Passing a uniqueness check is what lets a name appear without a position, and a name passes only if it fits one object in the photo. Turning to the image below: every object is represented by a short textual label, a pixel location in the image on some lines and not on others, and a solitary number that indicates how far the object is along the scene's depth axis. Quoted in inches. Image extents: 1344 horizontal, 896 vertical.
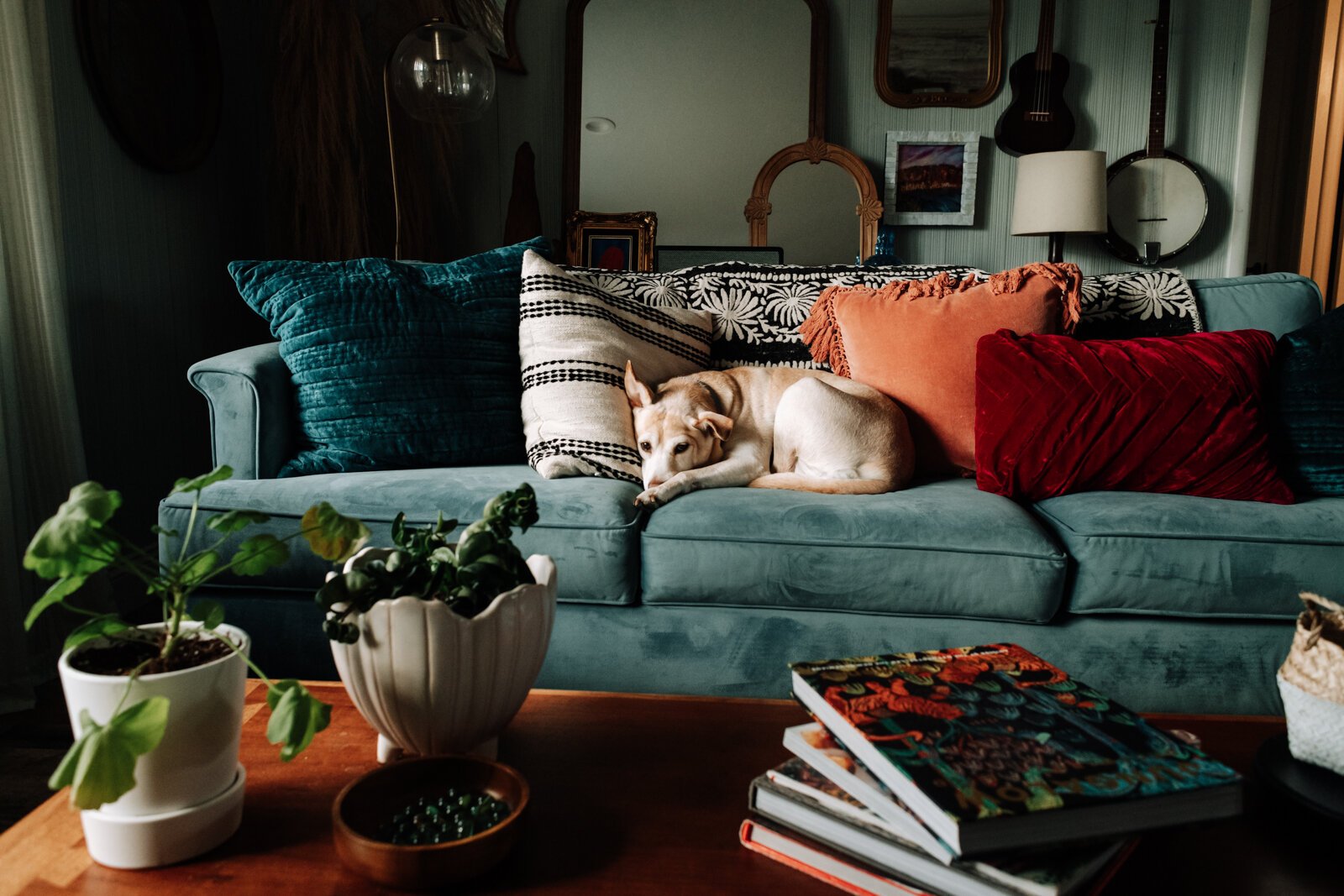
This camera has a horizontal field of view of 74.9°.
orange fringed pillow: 77.4
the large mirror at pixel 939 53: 148.1
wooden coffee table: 25.9
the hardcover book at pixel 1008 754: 23.6
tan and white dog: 71.9
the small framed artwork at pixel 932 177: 150.6
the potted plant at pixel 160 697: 22.9
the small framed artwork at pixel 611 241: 147.6
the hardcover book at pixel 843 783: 24.5
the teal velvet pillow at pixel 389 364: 73.0
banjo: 150.1
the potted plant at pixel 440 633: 29.0
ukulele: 146.7
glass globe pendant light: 107.8
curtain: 79.7
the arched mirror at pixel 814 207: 149.0
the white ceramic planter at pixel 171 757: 25.0
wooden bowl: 24.2
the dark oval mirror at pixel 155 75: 99.8
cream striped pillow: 73.0
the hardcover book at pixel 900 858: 23.5
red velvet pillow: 67.7
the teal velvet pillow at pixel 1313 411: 69.4
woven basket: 28.0
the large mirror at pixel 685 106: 147.8
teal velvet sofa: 60.8
